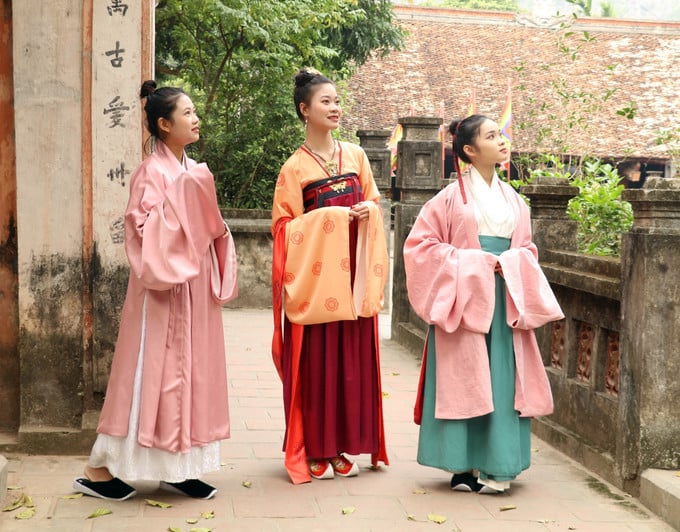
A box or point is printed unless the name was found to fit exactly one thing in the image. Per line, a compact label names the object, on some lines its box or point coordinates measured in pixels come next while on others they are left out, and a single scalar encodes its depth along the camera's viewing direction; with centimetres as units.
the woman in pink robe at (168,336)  459
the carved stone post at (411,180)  991
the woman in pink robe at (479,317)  495
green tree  1327
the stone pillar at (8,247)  561
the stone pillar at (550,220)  649
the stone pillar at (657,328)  481
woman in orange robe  522
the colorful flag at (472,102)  2455
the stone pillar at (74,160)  547
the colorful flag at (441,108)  2817
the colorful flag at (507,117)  2162
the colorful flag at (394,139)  2270
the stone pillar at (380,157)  1236
